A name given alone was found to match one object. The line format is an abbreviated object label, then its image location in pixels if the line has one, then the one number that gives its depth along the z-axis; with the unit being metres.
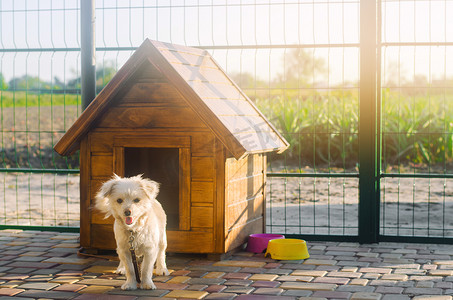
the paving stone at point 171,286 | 5.06
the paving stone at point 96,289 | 4.95
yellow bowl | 6.07
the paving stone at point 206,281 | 5.25
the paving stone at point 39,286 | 5.08
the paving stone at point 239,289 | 4.94
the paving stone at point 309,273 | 5.50
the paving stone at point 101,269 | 5.67
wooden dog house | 5.90
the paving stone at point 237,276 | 5.41
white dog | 4.98
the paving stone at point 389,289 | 4.91
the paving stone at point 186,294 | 4.82
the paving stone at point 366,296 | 4.73
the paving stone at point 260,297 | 4.75
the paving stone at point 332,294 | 4.79
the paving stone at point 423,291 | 4.86
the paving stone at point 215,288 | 4.97
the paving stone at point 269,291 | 4.90
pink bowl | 6.38
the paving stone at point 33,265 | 5.89
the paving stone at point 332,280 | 5.25
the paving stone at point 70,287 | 5.02
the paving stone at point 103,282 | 5.20
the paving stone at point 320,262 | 5.92
